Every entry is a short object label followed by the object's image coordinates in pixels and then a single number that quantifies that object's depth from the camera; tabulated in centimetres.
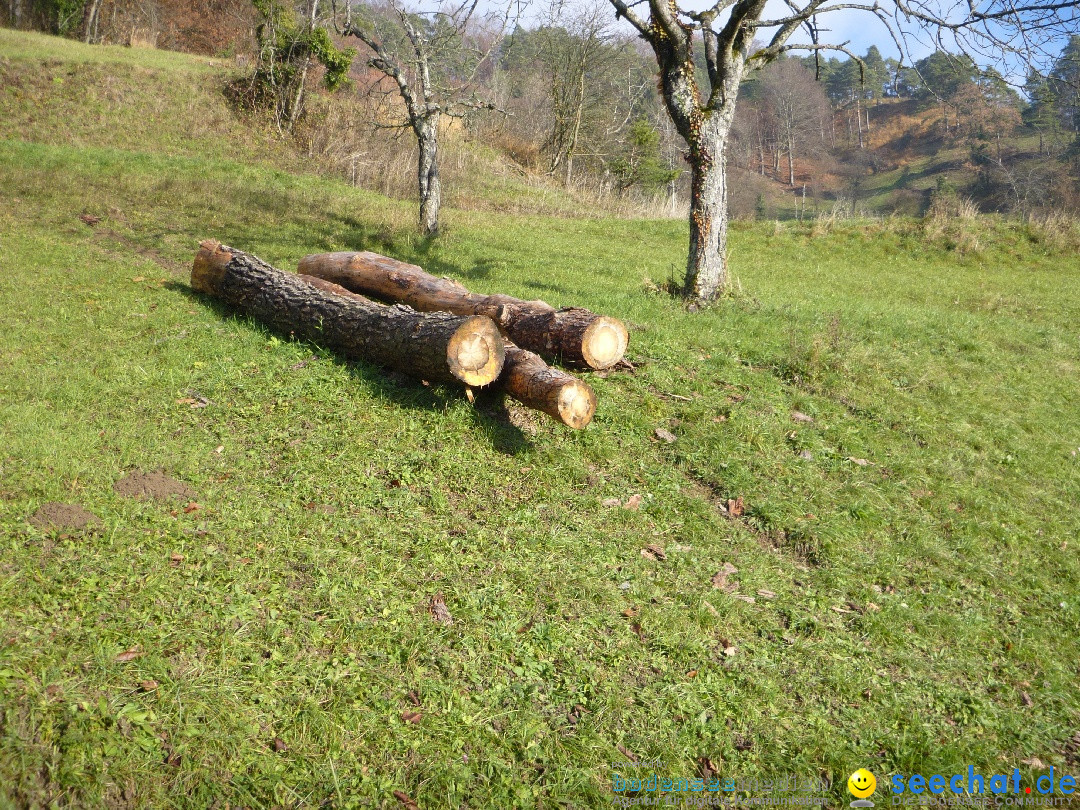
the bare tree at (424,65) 1162
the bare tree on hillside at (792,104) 5972
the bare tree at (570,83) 2736
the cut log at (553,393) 516
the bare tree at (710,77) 952
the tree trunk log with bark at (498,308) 625
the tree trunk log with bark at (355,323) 547
